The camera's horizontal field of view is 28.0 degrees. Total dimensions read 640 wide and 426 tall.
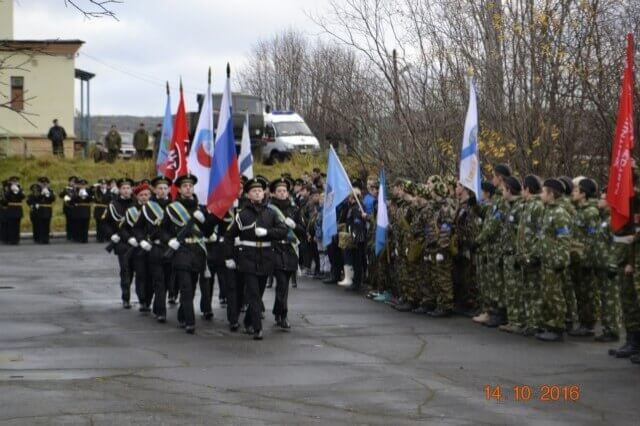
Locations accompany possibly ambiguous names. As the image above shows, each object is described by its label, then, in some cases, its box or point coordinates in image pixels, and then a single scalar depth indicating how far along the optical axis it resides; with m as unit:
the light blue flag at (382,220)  19.25
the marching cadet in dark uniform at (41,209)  35.00
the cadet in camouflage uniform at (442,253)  17.20
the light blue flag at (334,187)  19.61
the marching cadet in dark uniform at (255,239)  15.38
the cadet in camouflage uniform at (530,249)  14.91
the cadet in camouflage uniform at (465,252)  17.19
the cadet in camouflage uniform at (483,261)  16.42
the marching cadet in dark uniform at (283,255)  15.66
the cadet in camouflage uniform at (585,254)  15.11
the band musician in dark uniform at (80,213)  35.62
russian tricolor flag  16.28
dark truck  44.56
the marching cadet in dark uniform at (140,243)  17.86
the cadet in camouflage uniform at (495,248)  15.96
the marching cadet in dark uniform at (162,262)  17.05
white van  47.09
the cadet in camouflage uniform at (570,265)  14.93
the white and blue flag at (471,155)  16.70
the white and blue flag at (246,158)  19.09
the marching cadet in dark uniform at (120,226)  18.84
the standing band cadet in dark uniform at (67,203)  35.62
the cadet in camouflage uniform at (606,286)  14.55
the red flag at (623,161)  12.68
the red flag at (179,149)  18.67
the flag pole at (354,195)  19.59
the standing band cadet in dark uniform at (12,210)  34.69
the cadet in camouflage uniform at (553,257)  14.61
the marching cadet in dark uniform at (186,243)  16.12
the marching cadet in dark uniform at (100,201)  36.62
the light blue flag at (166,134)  21.78
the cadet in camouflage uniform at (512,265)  15.51
